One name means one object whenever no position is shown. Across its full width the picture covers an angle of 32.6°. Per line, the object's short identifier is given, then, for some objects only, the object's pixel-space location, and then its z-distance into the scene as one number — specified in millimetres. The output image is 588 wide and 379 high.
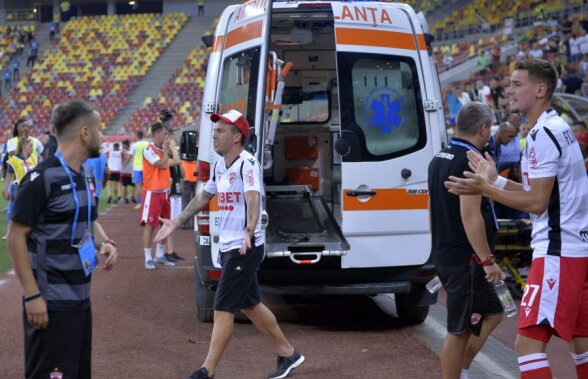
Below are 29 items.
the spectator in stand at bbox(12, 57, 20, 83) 53188
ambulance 8656
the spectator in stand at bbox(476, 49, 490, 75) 29484
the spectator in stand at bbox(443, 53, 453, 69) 33538
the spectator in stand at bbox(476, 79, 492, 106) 23391
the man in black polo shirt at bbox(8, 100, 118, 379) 4684
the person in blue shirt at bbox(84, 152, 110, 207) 13784
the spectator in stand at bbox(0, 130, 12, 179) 15709
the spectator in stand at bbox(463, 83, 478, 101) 23972
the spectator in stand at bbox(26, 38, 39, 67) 53781
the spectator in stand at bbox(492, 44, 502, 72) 29364
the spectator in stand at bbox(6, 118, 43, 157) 15422
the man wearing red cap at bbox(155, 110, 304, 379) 6918
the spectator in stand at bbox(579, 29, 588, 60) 24859
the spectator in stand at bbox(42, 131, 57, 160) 17884
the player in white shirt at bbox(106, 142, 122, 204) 28031
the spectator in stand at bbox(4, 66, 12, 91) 52781
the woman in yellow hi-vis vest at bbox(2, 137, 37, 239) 15250
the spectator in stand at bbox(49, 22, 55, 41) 56312
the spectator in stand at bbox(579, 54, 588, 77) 23766
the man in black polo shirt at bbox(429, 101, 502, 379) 6184
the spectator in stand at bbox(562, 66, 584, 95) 21656
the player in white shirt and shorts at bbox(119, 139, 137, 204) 27219
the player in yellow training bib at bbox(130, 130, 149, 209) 16547
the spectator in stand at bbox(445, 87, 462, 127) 23811
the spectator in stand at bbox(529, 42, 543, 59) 26328
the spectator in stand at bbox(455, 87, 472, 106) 23094
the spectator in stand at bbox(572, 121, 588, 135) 10617
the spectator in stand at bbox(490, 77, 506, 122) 23141
